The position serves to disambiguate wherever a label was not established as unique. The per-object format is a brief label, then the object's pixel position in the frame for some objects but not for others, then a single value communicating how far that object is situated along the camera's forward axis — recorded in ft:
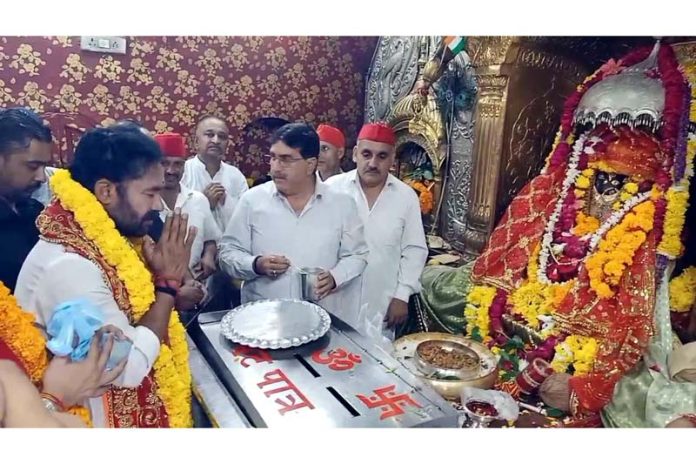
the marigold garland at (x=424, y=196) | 6.08
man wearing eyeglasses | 5.57
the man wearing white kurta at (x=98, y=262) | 3.83
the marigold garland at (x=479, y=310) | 6.83
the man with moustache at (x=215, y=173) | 5.24
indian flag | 4.97
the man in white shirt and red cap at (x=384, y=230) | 5.71
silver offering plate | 4.69
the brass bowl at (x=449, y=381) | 4.77
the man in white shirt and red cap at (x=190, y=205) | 4.87
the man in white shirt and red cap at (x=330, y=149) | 5.37
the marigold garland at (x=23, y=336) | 3.69
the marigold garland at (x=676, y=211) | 5.77
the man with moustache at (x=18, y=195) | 4.26
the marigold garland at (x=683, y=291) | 6.27
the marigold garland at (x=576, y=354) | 5.79
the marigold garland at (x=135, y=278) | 3.87
